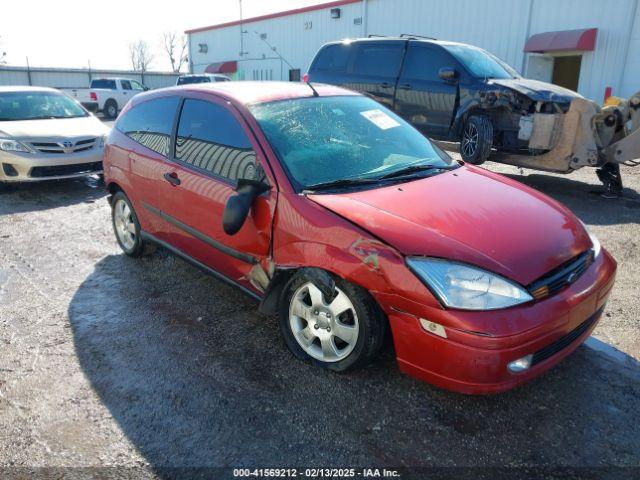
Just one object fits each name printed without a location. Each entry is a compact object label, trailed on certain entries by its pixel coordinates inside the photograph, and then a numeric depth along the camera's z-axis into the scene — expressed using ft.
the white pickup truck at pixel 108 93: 75.51
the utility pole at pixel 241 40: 98.89
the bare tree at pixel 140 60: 235.26
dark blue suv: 23.15
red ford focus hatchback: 7.44
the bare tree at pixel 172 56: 223.30
